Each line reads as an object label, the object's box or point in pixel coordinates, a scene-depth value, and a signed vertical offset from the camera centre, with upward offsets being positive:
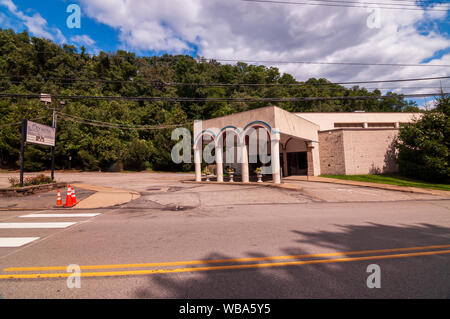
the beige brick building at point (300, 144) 15.97 +2.46
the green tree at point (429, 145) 15.46 +1.61
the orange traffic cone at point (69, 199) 9.77 -1.22
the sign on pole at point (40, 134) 12.93 +2.66
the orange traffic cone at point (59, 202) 9.75 -1.35
